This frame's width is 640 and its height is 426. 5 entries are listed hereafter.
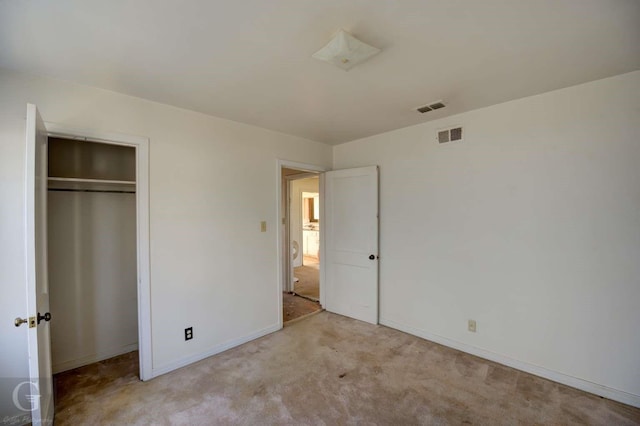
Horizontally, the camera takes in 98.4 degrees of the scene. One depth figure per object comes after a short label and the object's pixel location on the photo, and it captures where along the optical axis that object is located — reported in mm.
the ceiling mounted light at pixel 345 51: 1583
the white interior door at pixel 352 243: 3604
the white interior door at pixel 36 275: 1536
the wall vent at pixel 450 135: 2927
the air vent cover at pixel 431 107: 2622
